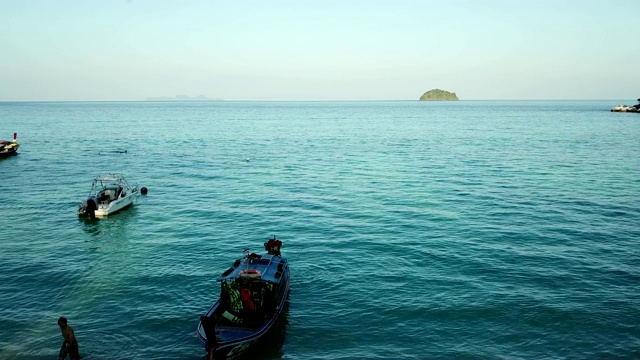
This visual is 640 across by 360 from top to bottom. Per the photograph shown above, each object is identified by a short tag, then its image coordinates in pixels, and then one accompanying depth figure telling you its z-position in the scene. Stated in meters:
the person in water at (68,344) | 20.58
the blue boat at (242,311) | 21.09
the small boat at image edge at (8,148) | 84.94
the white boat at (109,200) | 45.72
